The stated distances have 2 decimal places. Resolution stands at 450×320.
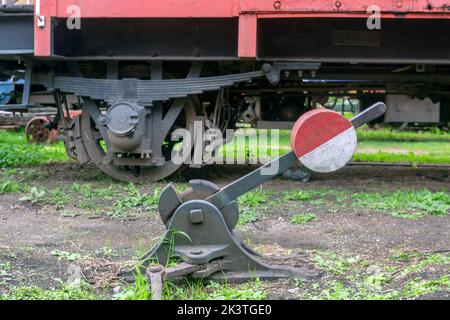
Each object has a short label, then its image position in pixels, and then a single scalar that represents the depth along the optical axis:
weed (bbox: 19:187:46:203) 5.96
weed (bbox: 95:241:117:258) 4.18
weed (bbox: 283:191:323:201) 6.14
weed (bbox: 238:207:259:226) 5.19
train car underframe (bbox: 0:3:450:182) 6.63
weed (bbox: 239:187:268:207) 5.87
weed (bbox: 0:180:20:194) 6.40
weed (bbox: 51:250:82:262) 4.05
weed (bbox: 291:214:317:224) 5.20
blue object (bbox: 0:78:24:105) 11.82
